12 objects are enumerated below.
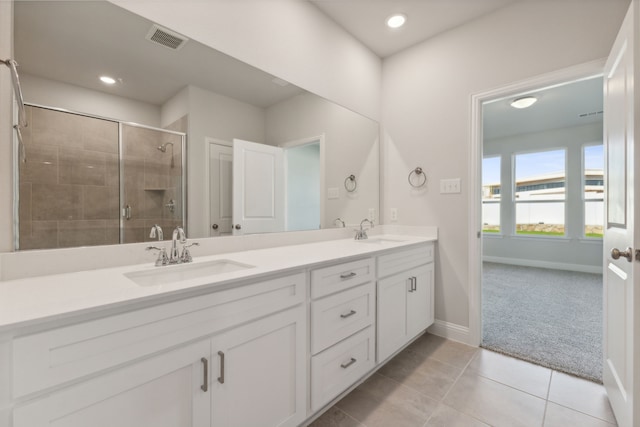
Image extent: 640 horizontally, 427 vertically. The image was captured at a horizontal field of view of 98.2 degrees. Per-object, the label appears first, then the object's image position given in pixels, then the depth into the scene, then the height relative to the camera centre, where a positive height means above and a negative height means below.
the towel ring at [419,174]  2.49 +0.34
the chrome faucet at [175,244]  1.29 -0.15
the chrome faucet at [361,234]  2.36 -0.19
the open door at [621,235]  1.13 -0.12
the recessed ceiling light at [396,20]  2.20 +1.55
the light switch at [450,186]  2.29 +0.21
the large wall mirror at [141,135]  1.08 +0.40
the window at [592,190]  4.66 +0.34
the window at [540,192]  5.06 +0.34
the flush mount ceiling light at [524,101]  3.51 +1.40
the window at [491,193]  5.77 +0.37
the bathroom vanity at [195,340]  0.68 -0.42
